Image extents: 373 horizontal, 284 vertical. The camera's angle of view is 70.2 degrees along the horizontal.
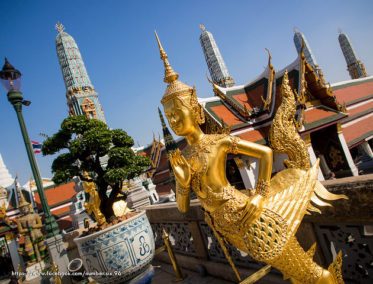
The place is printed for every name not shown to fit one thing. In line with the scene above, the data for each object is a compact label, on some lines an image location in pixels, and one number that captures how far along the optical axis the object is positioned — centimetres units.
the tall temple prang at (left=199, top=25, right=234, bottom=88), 5297
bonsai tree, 392
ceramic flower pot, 282
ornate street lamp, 578
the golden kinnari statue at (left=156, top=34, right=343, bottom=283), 186
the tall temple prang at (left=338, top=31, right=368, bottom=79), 4820
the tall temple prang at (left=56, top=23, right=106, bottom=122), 3891
